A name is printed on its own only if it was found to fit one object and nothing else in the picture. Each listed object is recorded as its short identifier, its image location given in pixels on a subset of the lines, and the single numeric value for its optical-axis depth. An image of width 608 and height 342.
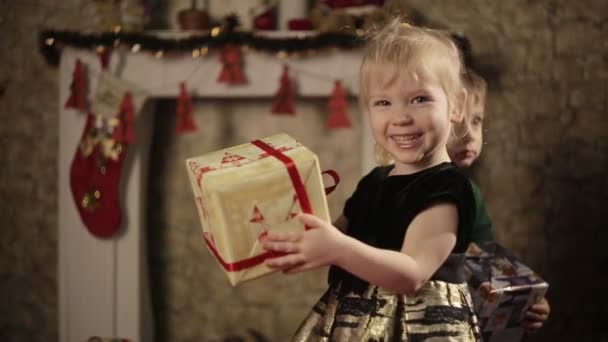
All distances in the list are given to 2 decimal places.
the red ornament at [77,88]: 2.61
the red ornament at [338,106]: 2.46
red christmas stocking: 2.63
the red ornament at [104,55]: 2.60
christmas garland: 2.43
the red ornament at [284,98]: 2.50
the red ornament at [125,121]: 2.59
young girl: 0.88
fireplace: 2.60
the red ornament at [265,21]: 2.58
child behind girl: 1.62
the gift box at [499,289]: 1.49
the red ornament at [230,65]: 2.52
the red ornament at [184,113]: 2.57
